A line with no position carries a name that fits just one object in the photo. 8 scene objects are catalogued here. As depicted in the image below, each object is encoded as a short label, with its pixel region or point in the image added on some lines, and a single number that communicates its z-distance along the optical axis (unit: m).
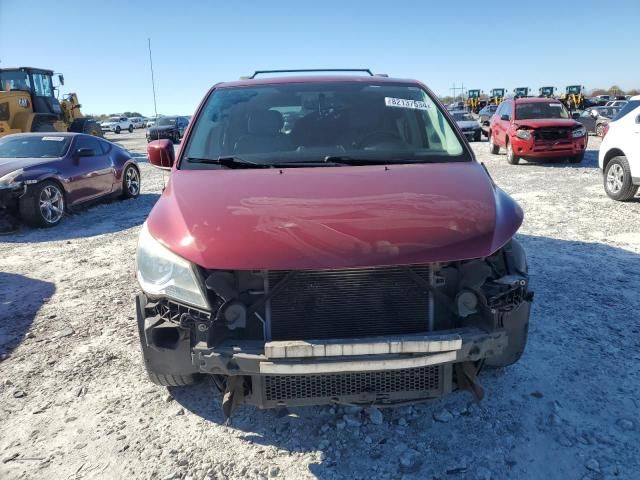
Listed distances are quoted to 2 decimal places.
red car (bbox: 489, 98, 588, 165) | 12.91
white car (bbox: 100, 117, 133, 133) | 48.34
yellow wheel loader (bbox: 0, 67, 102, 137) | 16.62
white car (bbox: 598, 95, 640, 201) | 7.73
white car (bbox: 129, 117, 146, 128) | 55.88
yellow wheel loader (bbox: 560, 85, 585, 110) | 39.28
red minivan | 2.16
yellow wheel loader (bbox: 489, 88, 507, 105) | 44.84
